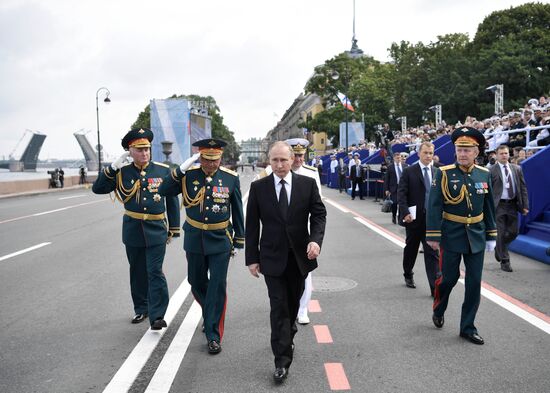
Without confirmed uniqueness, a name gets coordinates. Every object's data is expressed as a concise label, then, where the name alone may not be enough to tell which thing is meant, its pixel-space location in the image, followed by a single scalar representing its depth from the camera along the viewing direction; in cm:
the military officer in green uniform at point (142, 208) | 546
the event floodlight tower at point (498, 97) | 2697
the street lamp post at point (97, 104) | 4633
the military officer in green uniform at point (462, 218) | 514
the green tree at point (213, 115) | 11068
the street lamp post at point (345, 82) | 6994
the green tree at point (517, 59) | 4147
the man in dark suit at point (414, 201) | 713
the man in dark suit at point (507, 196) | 861
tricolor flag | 3989
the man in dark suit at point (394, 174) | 1132
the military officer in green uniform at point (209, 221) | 490
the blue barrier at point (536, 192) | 1029
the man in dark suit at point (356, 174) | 2378
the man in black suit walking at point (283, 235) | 426
